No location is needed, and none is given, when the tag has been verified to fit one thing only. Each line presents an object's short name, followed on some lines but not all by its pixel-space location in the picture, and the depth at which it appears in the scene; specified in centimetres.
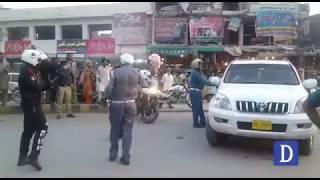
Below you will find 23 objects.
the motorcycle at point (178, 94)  1011
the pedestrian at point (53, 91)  531
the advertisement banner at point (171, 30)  1733
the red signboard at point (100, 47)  1766
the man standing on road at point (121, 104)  419
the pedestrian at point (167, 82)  916
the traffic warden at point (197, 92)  641
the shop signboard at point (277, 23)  1656
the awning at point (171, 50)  1705
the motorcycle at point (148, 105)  684
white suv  432
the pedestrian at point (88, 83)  873
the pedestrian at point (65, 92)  745
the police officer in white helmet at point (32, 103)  386
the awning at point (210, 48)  1701
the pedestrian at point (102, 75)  853
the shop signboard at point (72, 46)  1938
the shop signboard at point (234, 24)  1742
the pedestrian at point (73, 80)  833
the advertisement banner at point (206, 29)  1719
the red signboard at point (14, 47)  2013
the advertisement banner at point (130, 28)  1810
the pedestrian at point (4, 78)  834
